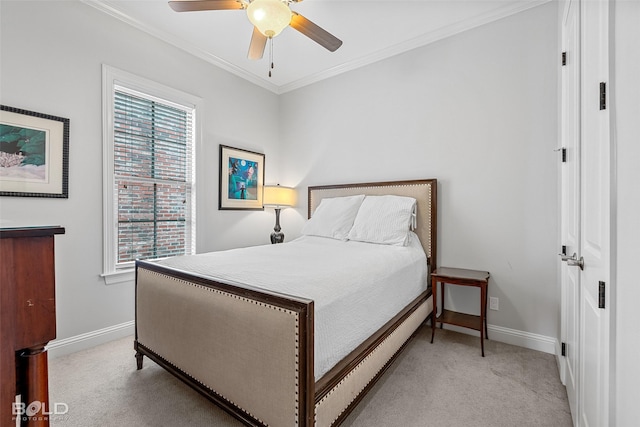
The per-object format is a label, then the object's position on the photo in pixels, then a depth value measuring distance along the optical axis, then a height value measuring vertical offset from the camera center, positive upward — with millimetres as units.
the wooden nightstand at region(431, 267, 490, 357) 2338 -645
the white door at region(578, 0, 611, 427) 1004 -28
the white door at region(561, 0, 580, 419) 1566 +130
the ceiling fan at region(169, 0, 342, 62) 1796 +1341
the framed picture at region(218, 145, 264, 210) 3609 +435
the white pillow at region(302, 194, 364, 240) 3143 -69
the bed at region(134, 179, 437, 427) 1208 -608
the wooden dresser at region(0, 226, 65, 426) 574 -218
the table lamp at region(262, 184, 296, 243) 3986 +175
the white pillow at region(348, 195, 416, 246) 2784 -92
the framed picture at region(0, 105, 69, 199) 2061 +434
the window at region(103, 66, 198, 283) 2641 +407
